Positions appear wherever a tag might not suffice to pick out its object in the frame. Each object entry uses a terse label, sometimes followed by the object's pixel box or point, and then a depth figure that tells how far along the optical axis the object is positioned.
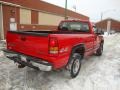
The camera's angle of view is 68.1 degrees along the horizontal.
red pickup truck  2.32
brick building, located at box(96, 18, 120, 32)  35.77
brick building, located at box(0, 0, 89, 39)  8.53
